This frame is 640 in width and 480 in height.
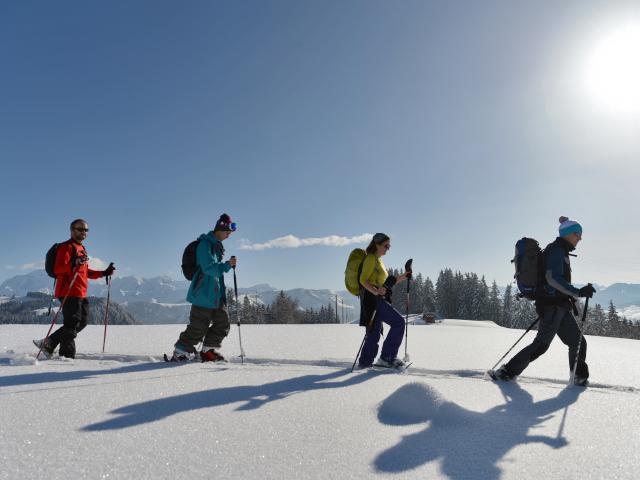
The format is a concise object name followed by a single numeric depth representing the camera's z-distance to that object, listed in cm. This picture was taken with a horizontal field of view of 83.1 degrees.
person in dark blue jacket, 459
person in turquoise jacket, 525
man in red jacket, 538
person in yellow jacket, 516
